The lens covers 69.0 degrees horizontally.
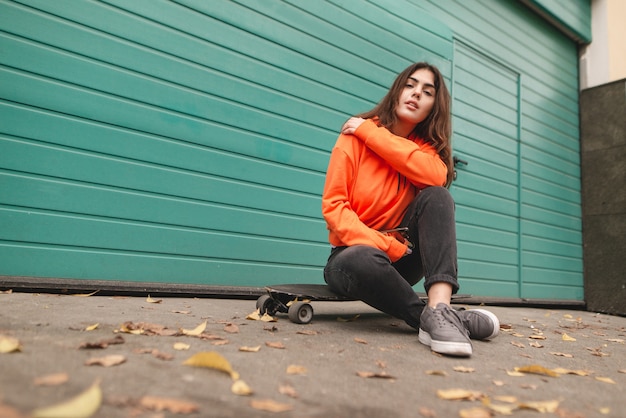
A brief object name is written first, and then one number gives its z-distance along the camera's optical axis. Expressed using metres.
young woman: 1.82
